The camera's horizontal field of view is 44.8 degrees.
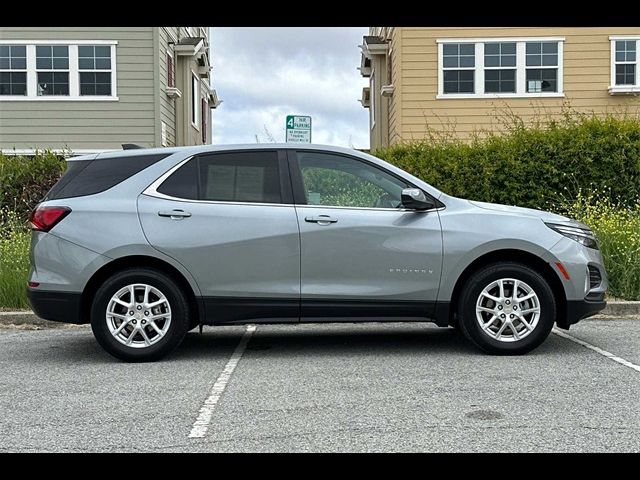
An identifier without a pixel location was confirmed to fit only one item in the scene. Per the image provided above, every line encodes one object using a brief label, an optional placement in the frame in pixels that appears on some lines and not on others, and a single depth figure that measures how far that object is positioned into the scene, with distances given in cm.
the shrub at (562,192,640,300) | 933
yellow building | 1942
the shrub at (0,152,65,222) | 1245
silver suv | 634
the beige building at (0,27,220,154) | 1958
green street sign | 1160
